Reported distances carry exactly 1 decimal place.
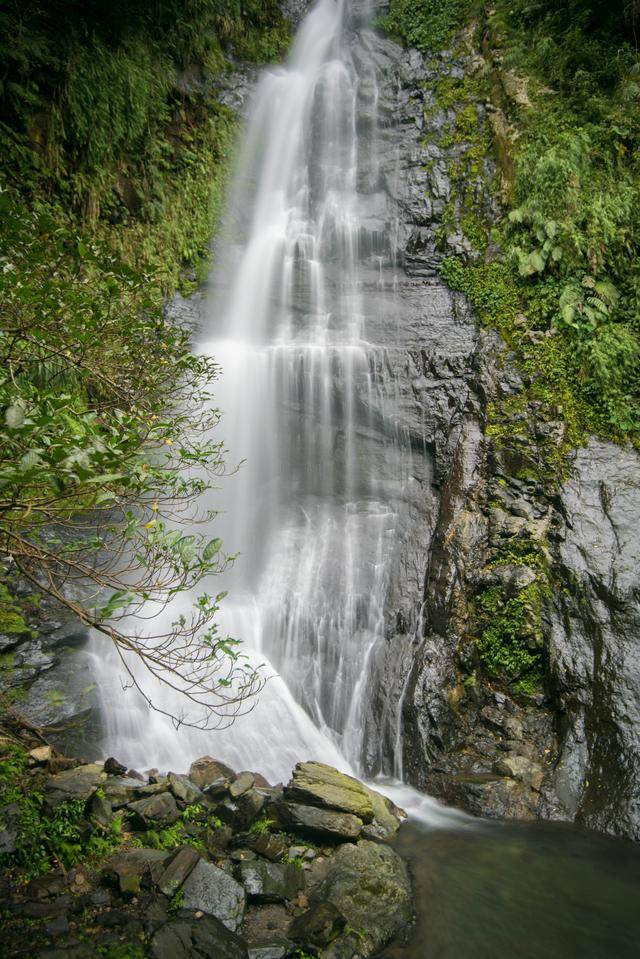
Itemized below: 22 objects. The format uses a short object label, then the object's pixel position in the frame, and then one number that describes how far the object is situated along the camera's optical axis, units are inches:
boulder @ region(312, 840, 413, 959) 163.2
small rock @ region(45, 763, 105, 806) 183.9
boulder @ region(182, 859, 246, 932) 161.3
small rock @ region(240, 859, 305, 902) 174.6
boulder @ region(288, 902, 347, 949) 160.2
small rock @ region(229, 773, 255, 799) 212.8
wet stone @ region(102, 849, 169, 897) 159.9
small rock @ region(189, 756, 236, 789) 231.4
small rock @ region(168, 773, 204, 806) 207.6
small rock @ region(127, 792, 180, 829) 189.6
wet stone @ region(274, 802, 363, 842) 205.8
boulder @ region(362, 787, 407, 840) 220.4
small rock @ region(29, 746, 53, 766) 201.9
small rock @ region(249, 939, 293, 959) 150.3
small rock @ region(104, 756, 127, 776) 215.0
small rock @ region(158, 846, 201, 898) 161.9
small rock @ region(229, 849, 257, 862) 188.6
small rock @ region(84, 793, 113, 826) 182.9
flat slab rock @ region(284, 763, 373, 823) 216.8
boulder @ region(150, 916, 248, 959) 142.6
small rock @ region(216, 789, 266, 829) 205.6
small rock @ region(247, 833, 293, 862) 193.5
